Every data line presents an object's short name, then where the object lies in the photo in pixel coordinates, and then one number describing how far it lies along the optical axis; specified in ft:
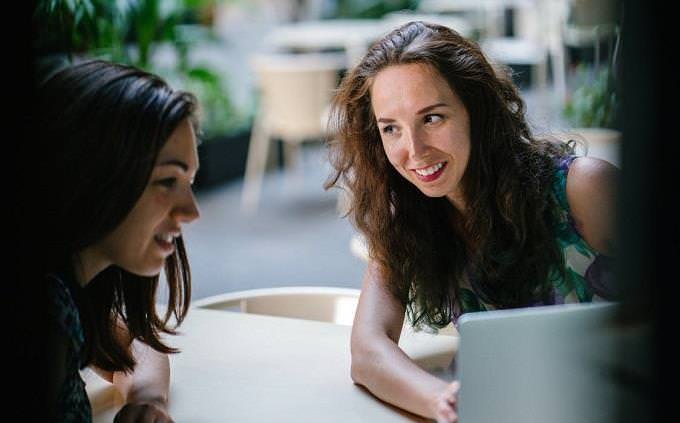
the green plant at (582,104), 14.08
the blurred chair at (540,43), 22.62
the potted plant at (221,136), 19.54
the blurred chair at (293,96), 17.76
